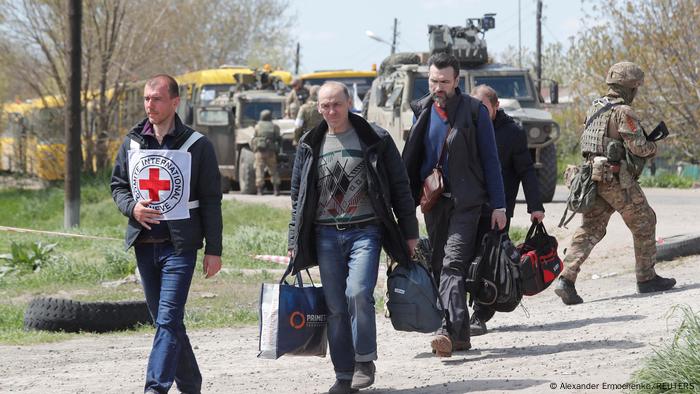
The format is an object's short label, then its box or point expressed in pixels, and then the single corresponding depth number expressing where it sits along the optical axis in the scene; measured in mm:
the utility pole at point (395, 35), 77188
